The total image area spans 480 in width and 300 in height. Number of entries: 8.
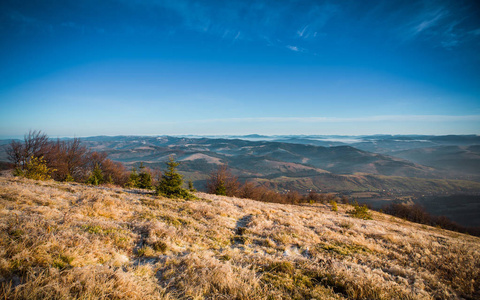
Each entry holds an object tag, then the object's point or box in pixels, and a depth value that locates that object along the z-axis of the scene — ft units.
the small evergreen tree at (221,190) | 123.54
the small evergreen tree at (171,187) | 56.44
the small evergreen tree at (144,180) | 121.28
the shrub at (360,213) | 87.40
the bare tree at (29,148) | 114.93
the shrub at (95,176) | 98.48
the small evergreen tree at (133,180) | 126.31
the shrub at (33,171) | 67.05
